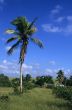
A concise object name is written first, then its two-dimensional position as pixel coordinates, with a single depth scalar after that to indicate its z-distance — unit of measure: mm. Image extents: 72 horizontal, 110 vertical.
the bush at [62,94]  12317
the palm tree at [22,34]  12066
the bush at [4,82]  28099
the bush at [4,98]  8035
